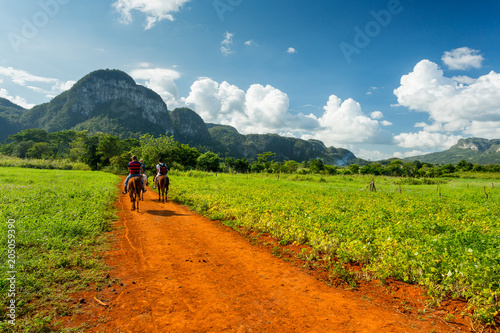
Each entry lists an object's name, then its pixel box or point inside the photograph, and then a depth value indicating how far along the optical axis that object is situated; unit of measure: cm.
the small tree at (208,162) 8269
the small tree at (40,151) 8244
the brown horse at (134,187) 1314
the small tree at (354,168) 10403
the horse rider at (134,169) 1354
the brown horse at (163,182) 1612
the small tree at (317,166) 9106
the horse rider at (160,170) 1628
